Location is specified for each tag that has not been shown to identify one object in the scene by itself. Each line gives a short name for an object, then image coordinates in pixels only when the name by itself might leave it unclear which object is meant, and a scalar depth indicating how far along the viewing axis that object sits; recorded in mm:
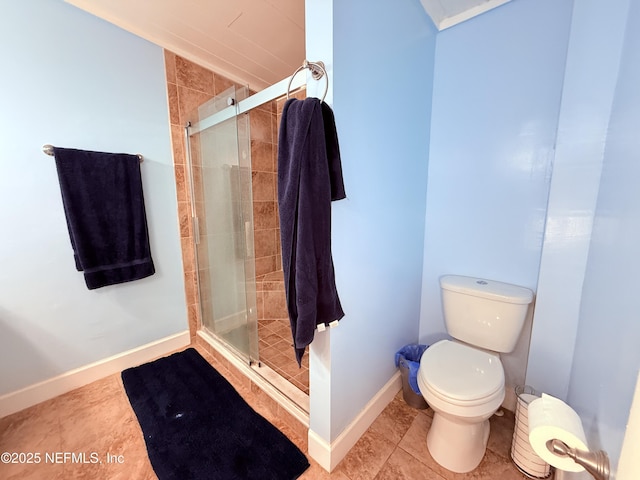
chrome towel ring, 910
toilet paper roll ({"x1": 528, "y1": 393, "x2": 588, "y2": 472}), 449
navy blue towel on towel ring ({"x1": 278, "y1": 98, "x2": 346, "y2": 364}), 874
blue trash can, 1414
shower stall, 1534
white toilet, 1044
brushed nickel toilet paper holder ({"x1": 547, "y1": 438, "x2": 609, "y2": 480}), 408
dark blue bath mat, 1146
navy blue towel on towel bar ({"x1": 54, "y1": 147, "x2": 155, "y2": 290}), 1473
